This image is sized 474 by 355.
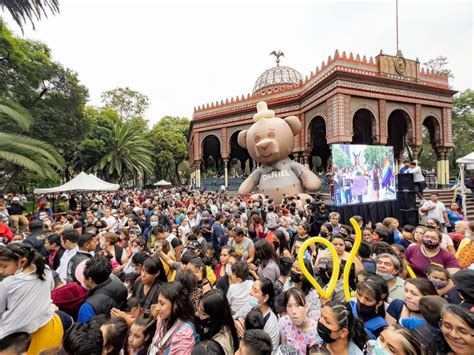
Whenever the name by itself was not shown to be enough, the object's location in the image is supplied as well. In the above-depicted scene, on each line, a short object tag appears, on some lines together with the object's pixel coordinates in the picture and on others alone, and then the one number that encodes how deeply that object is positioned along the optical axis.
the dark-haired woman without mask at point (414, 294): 2.14
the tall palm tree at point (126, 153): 26.84
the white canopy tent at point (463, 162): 8.66
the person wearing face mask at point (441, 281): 2.55
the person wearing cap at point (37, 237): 4.41
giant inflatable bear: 11.60
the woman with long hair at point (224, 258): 3.56
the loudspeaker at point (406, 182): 8.23
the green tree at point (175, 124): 36.52
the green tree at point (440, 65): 27.58
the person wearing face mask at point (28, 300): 2.06
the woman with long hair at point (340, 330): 1.81
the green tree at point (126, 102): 36.12
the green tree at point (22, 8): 10.24
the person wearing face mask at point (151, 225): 6.30
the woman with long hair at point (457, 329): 1.55
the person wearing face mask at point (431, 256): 3.29
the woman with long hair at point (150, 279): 2.73
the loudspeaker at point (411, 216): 7.95
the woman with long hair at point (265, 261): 3.49
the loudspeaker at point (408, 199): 8.04
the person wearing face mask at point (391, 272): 2.68
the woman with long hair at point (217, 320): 2.06
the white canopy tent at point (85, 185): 13.24
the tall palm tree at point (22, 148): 9.59
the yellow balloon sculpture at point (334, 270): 2.38
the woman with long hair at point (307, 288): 2.65
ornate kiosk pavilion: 13.71
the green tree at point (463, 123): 25.12
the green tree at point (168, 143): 33.16
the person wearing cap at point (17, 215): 8.68
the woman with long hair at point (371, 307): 2.12
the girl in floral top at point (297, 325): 2.18
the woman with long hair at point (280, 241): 4.63
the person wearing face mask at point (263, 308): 2.32
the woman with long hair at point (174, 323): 1.99
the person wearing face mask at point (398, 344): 1.57
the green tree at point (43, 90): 14.29
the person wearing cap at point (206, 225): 5.92
